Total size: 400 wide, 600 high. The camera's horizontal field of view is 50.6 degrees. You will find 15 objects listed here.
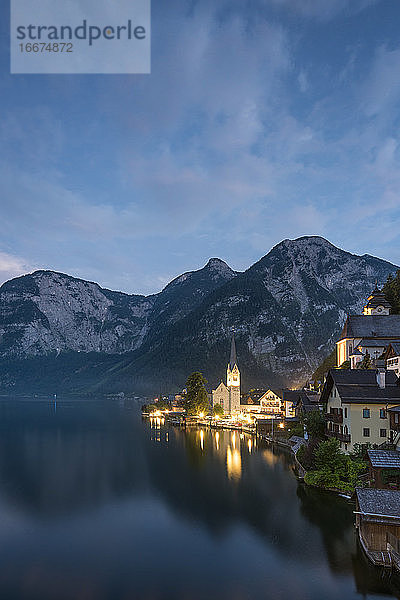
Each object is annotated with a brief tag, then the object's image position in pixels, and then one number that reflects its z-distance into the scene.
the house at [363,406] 49.19
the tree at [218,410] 144.48
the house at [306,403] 86.44
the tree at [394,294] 108.53
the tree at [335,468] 47.06
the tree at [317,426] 58.56
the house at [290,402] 110.62
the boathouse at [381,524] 29.18
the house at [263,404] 135.12
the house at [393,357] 64.04
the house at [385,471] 35.19
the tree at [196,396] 145.50
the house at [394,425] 46.03
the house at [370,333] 93.44
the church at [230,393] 151.12
